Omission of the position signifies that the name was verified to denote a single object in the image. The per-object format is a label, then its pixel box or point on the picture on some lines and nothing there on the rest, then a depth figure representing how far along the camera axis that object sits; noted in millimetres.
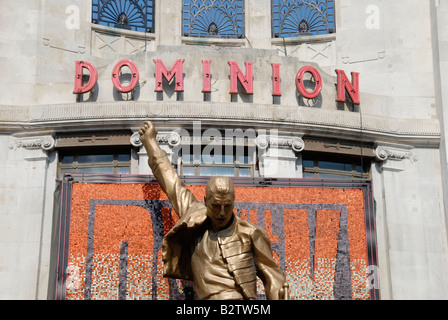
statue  18688
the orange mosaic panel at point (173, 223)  23094
